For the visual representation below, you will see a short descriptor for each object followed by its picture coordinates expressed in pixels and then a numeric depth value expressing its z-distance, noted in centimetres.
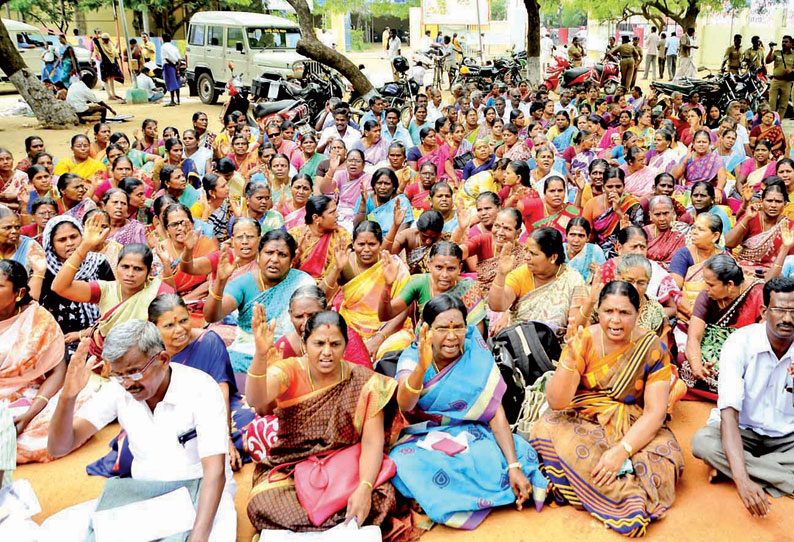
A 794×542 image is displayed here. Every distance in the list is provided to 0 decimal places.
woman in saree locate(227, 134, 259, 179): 802
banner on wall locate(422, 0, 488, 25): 2480
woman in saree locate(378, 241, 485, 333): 402
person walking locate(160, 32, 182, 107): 1803
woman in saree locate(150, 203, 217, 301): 493
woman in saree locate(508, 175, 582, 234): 582
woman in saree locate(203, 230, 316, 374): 417
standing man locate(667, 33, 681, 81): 2375
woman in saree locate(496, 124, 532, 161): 869
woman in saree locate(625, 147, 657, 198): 727
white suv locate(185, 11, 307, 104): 1630
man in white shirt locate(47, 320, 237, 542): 258
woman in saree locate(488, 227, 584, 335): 411
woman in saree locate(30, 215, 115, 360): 434
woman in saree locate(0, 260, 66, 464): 360
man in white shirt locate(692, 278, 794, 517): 313
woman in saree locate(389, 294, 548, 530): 306
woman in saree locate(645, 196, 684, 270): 528
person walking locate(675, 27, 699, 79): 2084
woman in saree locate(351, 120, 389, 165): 897
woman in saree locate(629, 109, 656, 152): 966
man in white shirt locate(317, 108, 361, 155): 955
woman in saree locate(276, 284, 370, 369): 356
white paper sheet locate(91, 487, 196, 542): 262
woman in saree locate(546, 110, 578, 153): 953
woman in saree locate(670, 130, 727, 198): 759
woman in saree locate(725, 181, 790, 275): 523
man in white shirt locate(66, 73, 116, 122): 1462
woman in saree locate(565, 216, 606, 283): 478
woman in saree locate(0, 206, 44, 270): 461
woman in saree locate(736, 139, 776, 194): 710
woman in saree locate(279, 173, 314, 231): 599
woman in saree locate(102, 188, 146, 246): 534
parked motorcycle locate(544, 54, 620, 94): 1866
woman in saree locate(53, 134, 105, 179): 752
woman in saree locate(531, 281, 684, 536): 307
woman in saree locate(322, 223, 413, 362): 460
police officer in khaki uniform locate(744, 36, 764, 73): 1596
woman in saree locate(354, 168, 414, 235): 621
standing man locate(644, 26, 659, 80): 2489
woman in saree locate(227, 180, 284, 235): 579
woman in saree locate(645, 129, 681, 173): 797
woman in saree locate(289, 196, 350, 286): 507
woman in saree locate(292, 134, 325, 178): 809
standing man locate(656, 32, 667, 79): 2428
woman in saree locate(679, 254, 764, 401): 393
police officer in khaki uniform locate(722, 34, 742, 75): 1728
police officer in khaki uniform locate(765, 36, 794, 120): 1291
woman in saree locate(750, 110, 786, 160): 883
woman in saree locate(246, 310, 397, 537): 296
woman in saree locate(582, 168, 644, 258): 590
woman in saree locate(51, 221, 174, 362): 396
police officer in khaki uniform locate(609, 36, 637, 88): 1878
